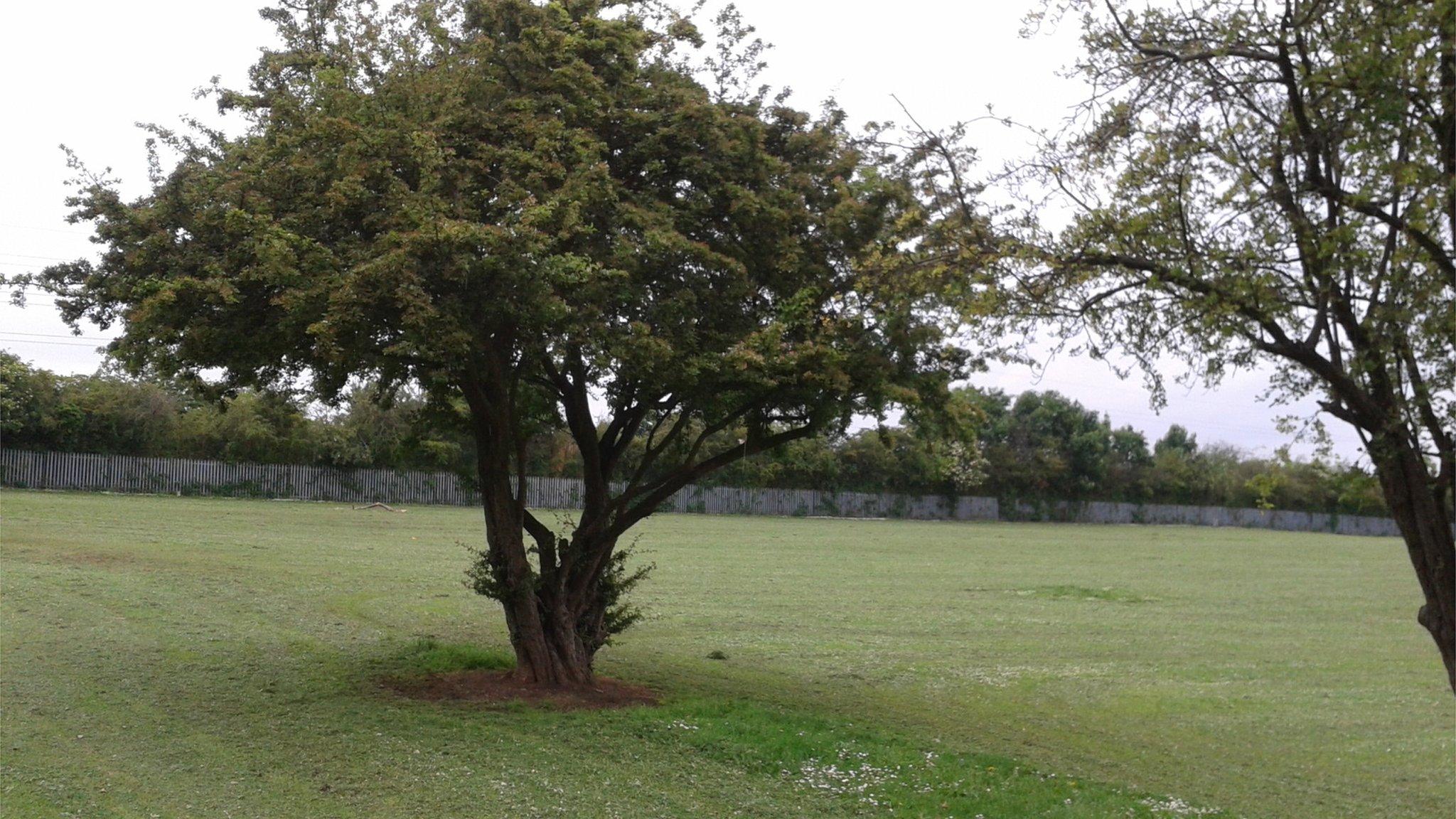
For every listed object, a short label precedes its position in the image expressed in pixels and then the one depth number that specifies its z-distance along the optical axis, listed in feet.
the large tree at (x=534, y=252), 37.99
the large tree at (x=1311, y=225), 24.09
